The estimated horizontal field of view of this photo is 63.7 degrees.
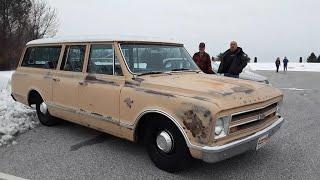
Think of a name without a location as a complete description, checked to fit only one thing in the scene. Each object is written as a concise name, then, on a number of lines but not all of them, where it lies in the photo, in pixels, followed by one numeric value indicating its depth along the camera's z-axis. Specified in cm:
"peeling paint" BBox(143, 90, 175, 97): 315
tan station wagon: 292
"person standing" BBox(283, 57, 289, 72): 2540
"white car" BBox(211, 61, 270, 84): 703
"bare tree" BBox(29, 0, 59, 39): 1692
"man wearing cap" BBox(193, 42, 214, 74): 548
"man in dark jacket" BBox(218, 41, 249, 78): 578
